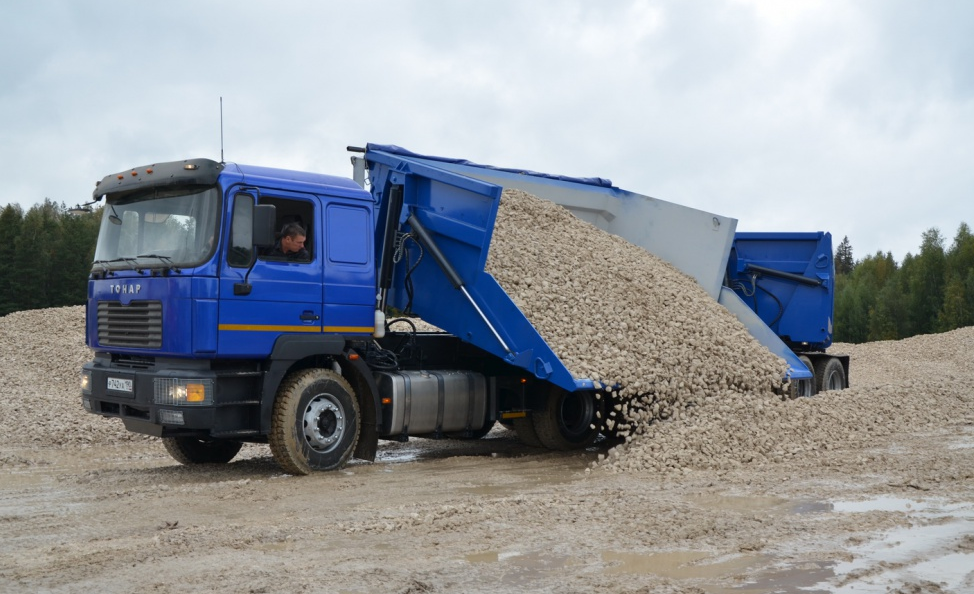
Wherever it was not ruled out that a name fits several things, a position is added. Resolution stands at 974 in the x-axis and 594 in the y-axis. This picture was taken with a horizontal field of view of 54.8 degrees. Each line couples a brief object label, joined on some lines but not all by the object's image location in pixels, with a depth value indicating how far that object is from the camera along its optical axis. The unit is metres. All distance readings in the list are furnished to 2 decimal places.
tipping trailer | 10.89
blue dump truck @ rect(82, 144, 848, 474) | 7.50
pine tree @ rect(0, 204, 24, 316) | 42.25
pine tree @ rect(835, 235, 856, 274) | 108.81
